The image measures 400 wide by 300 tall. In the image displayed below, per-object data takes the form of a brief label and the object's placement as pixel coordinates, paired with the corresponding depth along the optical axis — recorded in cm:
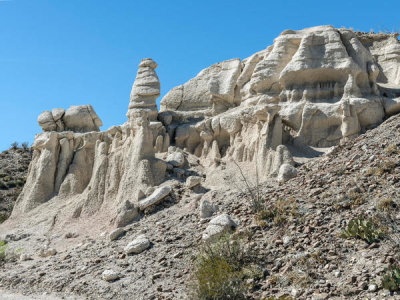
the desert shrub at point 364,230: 1098
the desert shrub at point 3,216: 2436
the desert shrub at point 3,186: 2933
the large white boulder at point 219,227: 1368
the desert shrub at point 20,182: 2985
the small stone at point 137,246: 1460
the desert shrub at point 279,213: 1333
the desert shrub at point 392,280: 917
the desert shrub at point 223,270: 1069
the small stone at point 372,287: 943
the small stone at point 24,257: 1806
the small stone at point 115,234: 1654
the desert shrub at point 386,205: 1178
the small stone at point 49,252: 1791
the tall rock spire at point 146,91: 2420
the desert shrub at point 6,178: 3007
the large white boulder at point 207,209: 1548
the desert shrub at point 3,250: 1814
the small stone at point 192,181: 1897
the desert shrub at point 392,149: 1457
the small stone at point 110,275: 1335
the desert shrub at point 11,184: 2962
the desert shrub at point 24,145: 3573
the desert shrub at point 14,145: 3606
